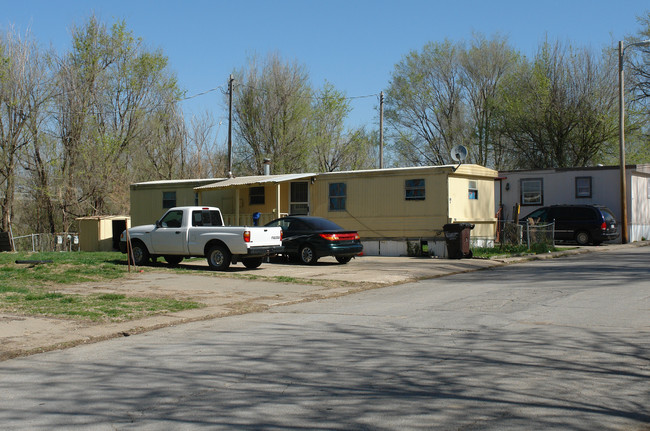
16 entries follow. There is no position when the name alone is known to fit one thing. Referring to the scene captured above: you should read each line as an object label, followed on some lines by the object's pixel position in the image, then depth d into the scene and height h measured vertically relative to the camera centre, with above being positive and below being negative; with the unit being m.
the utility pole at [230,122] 33.66 +5.66
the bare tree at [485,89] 44.94 +9.62
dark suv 28.30 +0.28
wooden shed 27.61 -0.06
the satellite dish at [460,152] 22.94 +2.67
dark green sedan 20.06 -0.32
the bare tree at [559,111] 39.62 +7.20
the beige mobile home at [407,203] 23.39 +0.96
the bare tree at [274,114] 42.72 +7.48
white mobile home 31.33 +1.90
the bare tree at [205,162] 45.84 +4.75
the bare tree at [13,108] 33.91 +6.40
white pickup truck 17.81 -0.28
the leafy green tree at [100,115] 36.50 +6.61
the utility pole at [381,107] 38.92 +7.42
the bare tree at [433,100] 46.41 +9.21
